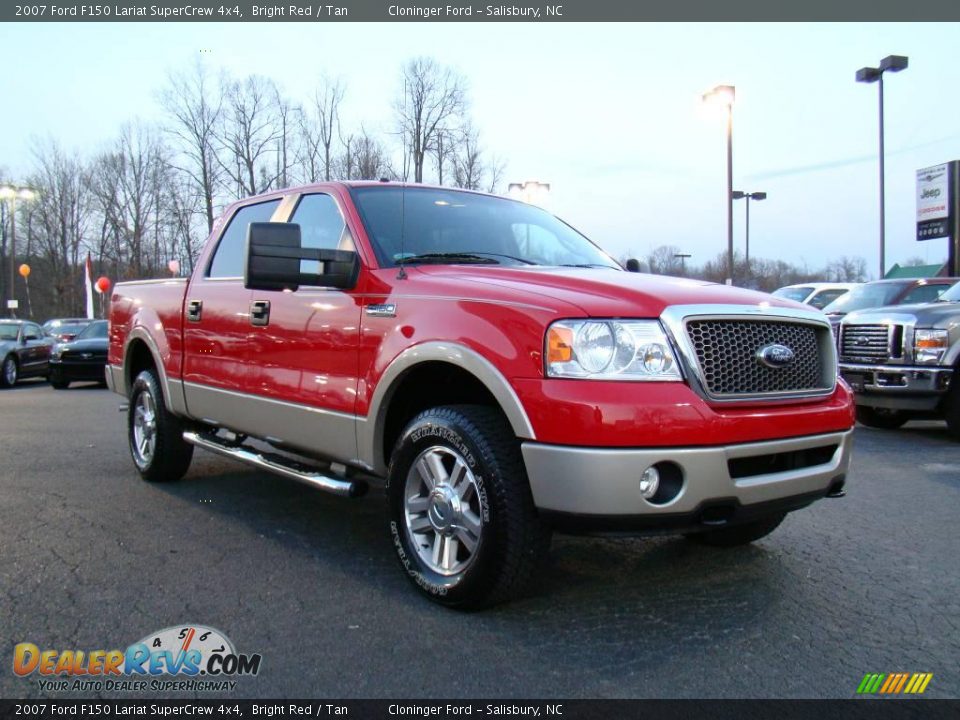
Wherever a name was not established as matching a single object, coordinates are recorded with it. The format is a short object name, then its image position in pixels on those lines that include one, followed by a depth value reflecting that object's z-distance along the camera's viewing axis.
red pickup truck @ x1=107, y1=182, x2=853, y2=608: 2.87
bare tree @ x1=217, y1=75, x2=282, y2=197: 37.59
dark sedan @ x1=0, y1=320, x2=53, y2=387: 17.25
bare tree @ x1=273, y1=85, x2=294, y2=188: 34.16
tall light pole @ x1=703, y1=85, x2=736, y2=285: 19.25
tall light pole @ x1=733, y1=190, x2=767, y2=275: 37.77
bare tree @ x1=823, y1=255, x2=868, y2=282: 60.44
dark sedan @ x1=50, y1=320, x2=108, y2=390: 16.12
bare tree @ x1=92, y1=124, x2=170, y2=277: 53.53
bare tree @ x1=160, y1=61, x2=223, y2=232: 39.34
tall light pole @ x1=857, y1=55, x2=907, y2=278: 22.61
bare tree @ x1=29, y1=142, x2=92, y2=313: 58.59
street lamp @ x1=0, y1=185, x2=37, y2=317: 36.34
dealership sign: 23.64
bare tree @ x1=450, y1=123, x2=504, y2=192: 33.38
